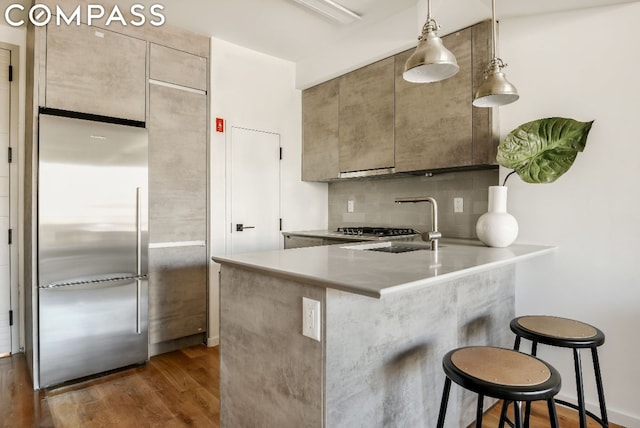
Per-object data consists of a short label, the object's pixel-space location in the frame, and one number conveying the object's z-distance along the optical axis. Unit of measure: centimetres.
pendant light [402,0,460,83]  160
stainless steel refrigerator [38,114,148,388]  244
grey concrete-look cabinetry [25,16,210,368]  256
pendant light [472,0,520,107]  181
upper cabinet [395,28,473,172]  258
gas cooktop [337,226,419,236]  317
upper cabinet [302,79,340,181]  365
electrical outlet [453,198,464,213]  301
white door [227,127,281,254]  344
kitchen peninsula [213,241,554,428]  132
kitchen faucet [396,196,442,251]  201
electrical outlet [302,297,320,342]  130
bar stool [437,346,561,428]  117
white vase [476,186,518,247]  219
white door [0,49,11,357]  304
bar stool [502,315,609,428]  158
